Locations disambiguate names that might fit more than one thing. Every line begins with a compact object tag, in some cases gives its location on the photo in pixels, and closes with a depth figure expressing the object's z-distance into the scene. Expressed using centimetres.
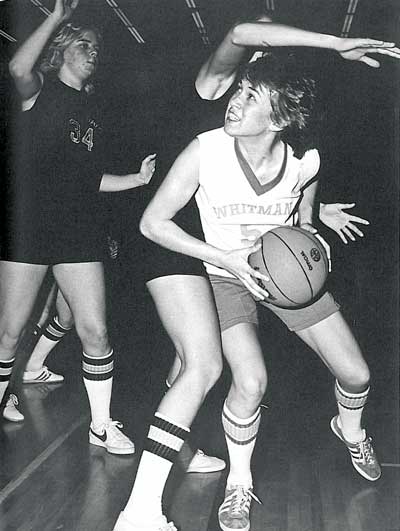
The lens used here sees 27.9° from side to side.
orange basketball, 243
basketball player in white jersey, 229
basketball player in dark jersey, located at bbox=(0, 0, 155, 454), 299
